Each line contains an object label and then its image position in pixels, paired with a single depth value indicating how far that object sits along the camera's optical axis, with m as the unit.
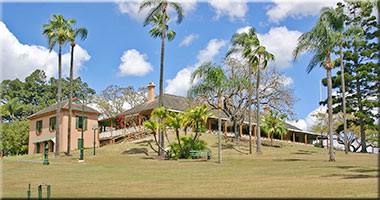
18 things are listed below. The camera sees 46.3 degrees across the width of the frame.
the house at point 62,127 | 42.59
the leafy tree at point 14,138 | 48.66
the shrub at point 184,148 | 31.11
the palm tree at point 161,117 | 30.66
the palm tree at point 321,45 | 27.62
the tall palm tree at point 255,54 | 35.34
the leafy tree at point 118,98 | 57.84
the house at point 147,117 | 45.69
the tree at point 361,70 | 38.94
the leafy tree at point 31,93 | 61.51
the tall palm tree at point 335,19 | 28.17
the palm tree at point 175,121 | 30.34
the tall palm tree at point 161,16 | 32.84
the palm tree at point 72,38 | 33.41
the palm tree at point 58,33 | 32.91
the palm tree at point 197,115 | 31.12
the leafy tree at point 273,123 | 45.34
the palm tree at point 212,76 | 26.72
